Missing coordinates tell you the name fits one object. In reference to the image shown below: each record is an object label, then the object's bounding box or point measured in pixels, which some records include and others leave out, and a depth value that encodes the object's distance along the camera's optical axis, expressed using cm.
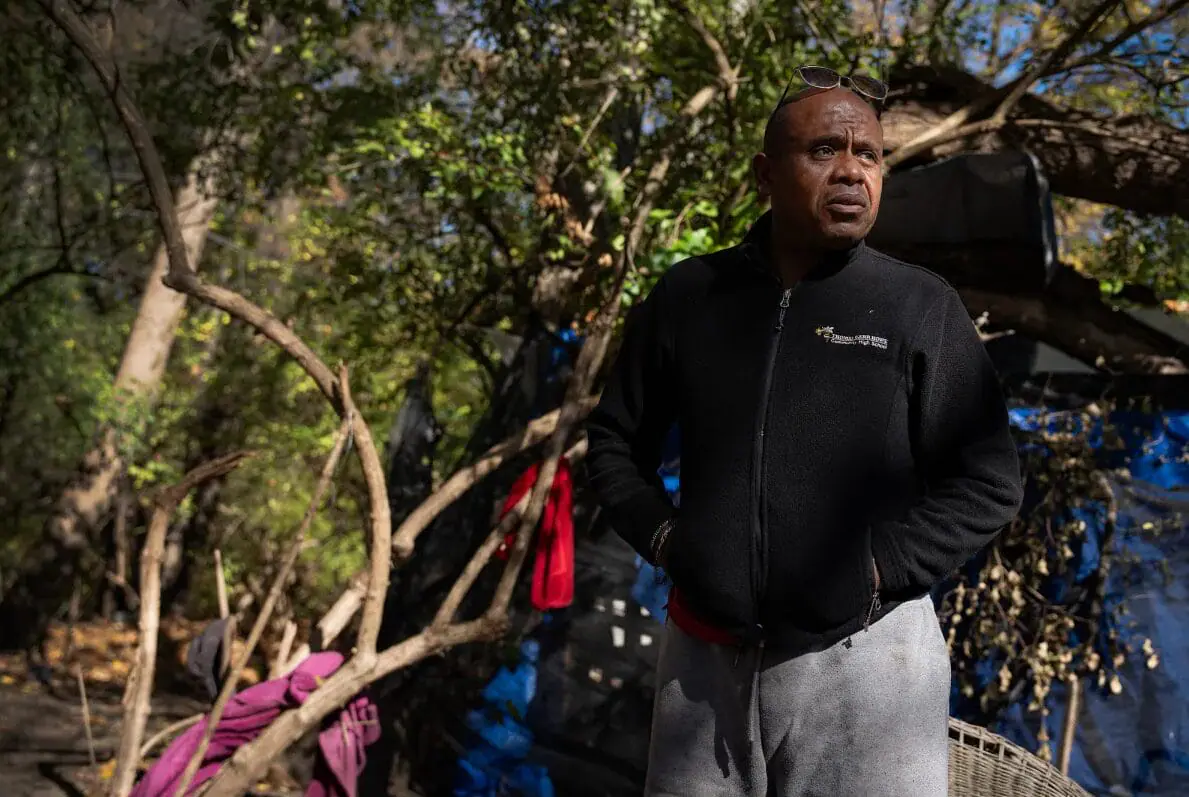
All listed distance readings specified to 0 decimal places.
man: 196
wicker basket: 309
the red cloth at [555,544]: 415
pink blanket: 388
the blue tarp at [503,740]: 452
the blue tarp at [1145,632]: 395
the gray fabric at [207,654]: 413
